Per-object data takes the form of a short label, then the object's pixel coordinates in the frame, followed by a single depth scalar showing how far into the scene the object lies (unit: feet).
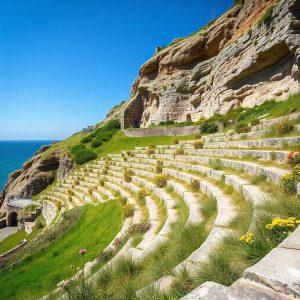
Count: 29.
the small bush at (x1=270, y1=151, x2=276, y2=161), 26.34
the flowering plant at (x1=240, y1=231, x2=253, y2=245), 11.44
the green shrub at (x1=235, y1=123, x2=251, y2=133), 48.80
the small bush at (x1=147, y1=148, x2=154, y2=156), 66.22
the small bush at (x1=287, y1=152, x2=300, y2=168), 19.83
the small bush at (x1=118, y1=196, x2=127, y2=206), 38.58
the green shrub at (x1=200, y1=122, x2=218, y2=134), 78.23
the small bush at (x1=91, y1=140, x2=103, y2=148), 115.85
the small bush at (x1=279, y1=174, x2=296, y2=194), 17.25
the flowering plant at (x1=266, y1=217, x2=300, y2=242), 11.44
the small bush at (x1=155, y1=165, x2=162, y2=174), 45.98
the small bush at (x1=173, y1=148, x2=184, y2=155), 54.48
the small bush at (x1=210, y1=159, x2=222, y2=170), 33.10
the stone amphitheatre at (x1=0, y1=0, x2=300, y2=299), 11.52
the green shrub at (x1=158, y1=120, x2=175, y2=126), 126.52
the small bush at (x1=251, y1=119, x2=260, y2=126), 49.74
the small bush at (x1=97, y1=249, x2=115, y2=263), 22.55
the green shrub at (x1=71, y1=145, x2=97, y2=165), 104.37
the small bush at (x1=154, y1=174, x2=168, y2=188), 37.45
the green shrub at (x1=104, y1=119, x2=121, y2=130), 140.10
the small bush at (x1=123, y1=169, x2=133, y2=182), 50.67
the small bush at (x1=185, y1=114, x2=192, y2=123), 122.83
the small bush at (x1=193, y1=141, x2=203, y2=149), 52.69
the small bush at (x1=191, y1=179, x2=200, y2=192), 29.12
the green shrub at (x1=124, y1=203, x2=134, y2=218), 33.50
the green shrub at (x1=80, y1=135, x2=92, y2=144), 127.75
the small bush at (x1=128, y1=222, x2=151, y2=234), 25.12
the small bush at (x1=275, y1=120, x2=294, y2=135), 33.19
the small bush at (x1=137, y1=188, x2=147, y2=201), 37.50
